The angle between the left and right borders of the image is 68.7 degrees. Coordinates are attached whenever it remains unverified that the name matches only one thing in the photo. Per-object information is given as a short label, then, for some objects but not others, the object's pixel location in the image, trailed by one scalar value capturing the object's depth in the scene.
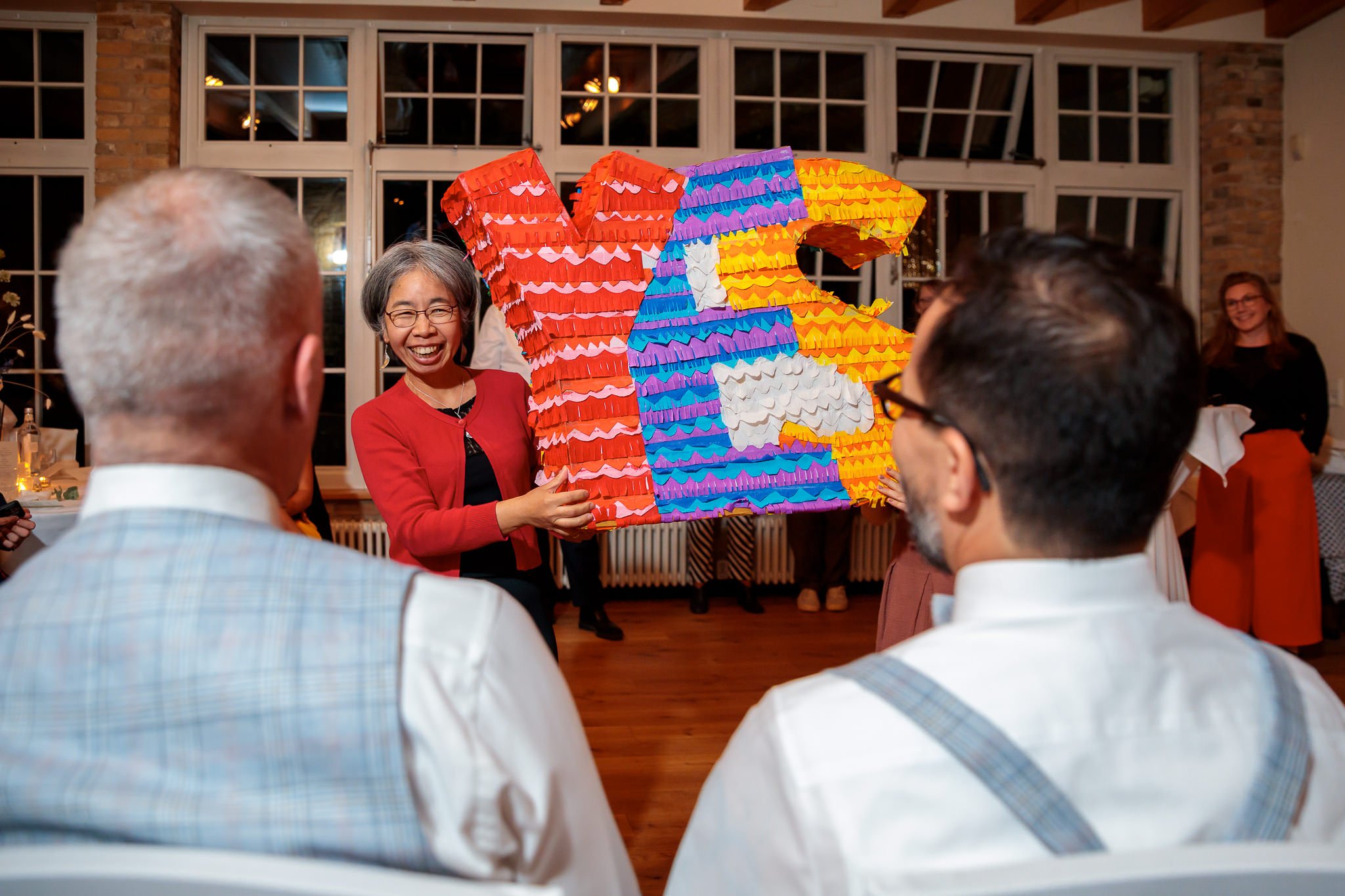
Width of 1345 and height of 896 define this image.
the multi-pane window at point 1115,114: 5.60
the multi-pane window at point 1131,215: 5.65
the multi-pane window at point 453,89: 5.20
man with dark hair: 0.71
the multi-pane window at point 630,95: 5.24
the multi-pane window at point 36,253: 5.10
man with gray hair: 0.71
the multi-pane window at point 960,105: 5.49
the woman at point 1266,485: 4.01
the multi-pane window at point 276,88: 5.12
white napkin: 3.10
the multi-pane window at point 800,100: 5.35
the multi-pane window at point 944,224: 5.49
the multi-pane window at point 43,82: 5.06
